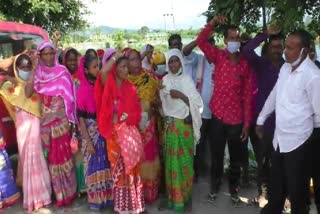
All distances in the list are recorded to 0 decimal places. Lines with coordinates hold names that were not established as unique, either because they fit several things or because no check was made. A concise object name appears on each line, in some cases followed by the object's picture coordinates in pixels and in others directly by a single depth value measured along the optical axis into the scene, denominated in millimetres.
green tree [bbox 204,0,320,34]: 3040
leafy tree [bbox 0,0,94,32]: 11641
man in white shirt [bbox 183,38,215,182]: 4336
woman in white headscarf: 3895
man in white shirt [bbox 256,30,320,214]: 2828
